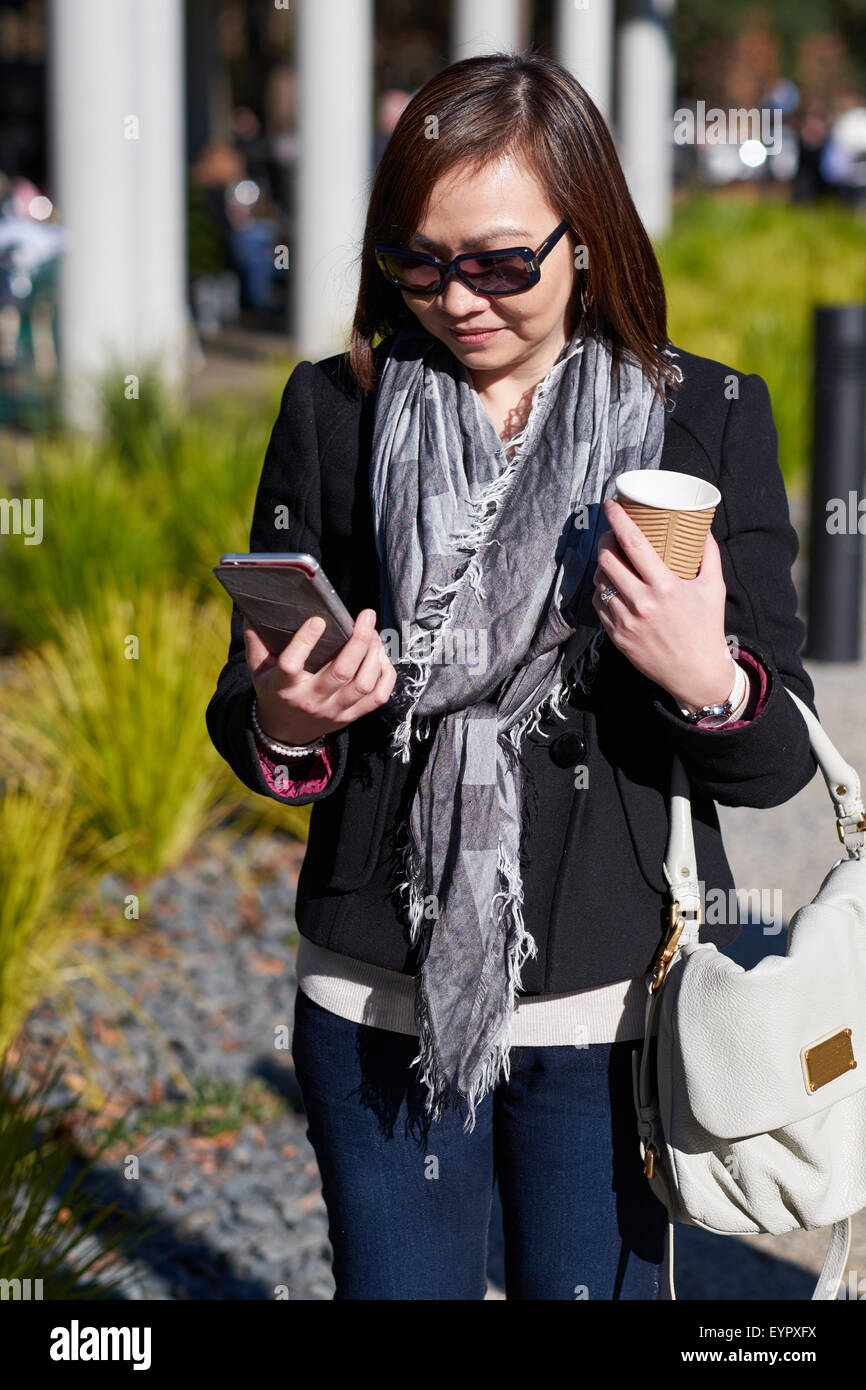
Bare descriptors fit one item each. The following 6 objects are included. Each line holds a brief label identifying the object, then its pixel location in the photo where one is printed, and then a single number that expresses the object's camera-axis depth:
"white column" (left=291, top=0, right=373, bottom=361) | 10.49
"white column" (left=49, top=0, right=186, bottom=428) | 8.08
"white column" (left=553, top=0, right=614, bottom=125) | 14.38
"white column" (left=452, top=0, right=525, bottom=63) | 12.23
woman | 1.68
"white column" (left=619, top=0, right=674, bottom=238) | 17.70
